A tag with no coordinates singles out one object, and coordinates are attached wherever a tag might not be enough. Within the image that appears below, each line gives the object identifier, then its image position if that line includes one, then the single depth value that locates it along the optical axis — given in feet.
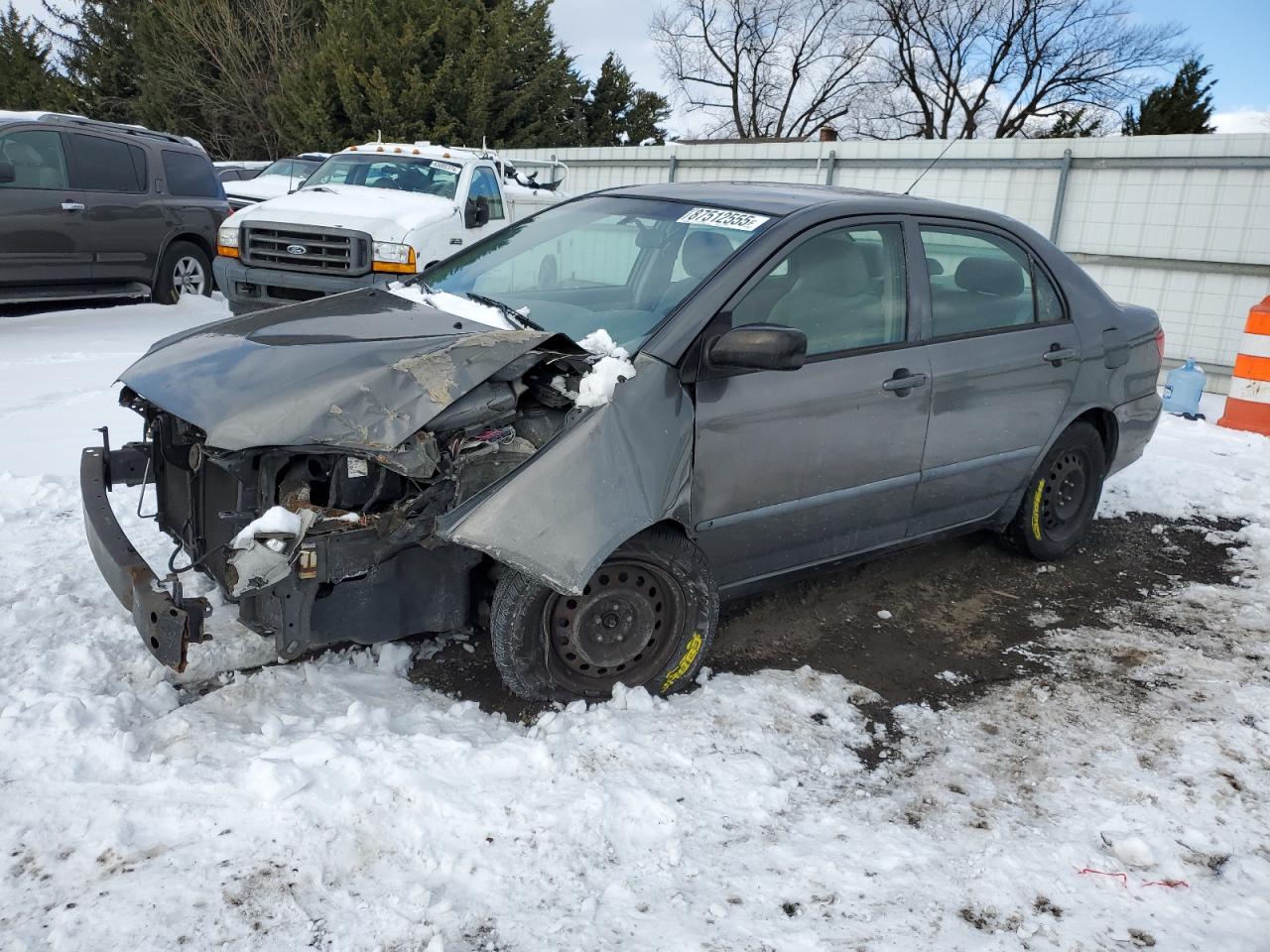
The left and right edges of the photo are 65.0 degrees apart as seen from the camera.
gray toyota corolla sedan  9.49
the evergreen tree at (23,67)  123.44
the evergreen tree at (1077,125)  116.67
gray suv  29.73
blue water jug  27.89
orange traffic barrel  24.88
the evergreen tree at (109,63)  115.03
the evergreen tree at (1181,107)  102.53
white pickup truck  28.22
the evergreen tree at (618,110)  101.30
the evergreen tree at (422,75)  85.76
